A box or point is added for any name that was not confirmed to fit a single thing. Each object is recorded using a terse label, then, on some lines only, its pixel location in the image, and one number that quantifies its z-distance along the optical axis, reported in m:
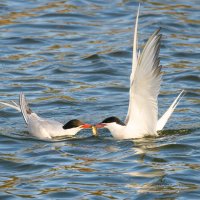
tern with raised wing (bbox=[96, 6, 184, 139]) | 11.40
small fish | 12.14
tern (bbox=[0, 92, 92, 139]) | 12.17
